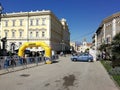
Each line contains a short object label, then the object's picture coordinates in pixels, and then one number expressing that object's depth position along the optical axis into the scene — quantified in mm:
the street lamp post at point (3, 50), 16585
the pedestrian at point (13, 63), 8926
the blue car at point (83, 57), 16402
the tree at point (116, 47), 8713
